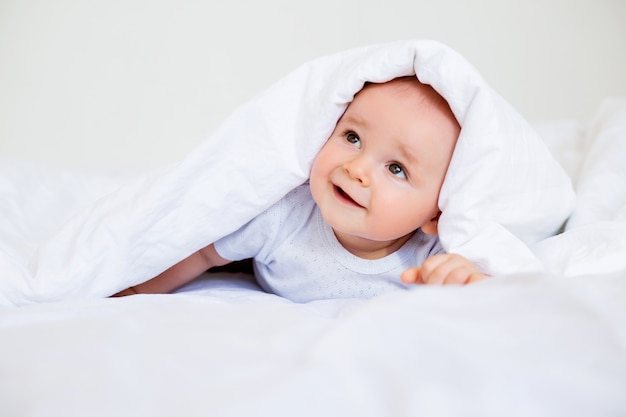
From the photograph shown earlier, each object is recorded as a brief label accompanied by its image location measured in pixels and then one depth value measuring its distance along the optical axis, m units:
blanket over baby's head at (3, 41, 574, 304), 0.94
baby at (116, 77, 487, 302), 0.98
